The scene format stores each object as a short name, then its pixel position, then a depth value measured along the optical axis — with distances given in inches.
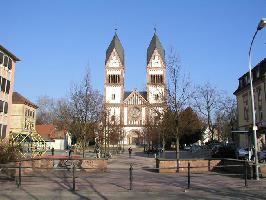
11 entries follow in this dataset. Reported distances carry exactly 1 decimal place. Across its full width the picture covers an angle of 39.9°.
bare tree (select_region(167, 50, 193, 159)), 989.8
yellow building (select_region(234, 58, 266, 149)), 1865.2
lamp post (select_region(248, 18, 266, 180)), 667.4
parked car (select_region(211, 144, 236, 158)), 1204.8
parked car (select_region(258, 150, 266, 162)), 1127.0
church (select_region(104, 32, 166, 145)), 3946.9
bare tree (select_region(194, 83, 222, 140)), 2257.4
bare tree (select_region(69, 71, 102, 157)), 1234.0
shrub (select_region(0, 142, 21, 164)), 781.9
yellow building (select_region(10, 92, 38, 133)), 2694.4
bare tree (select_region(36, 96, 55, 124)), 4375.0
